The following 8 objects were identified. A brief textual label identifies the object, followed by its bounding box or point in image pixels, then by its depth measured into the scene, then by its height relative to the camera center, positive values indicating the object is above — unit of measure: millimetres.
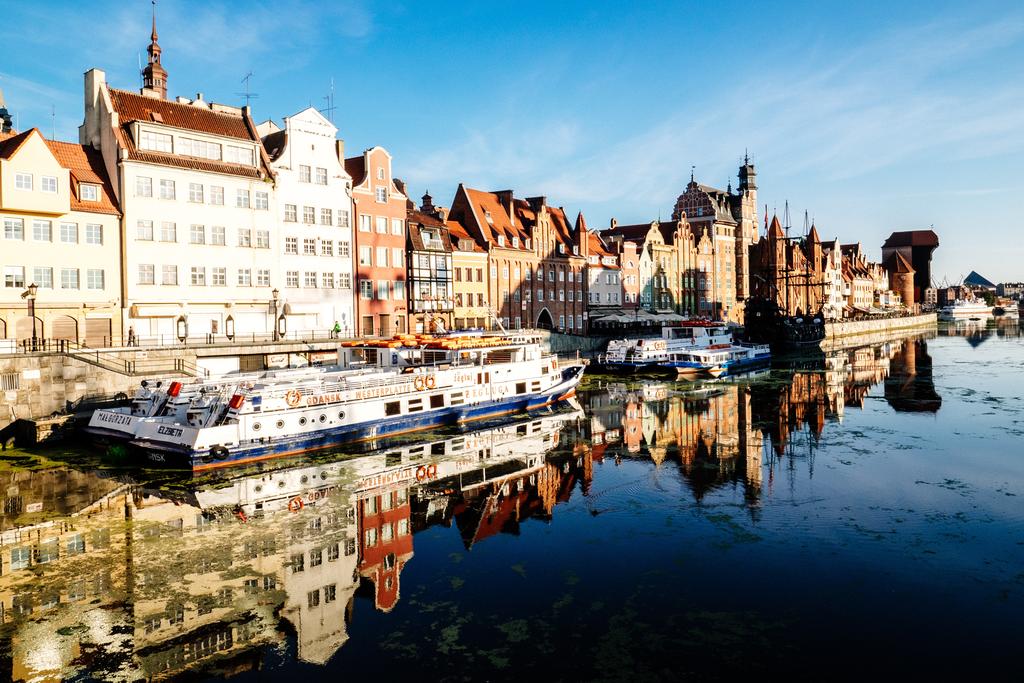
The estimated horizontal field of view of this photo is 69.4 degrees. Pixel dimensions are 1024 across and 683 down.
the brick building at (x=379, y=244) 64375 +8963
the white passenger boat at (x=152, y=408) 34719 -2920
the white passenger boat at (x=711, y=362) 72188 -2313
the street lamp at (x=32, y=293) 39066 +3156
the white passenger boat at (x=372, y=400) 33094 -3003
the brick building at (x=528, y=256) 79562 +9847
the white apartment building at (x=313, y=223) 59188 +10142
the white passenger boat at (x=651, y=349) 73000 -958
